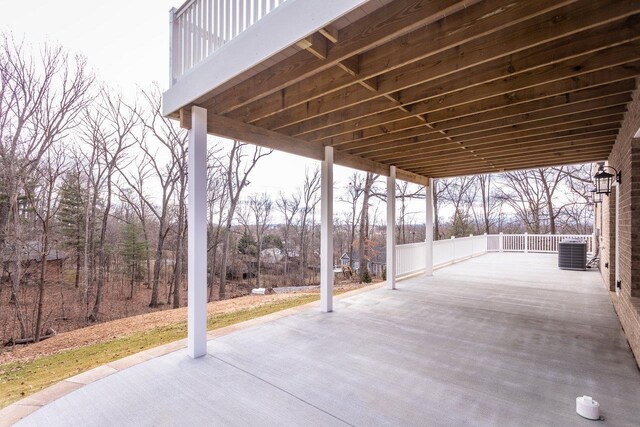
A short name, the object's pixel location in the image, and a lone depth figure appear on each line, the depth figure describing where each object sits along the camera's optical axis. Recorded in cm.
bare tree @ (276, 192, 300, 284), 1969
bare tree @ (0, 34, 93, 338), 802
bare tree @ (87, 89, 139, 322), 1120
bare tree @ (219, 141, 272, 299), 1431
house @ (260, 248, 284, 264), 2137
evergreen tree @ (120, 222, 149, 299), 1549
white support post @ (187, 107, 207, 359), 332
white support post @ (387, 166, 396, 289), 670
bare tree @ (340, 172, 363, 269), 1838
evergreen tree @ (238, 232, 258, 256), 1959
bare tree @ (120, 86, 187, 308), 1233
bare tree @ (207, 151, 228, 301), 1405
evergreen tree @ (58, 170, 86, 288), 1095
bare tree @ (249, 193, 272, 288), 1917
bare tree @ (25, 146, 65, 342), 902
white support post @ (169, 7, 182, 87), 346
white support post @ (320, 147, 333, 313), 504
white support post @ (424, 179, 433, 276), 820
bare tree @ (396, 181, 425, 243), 1930
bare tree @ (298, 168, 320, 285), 1881
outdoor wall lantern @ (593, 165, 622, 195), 458
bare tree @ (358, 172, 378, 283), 1574
